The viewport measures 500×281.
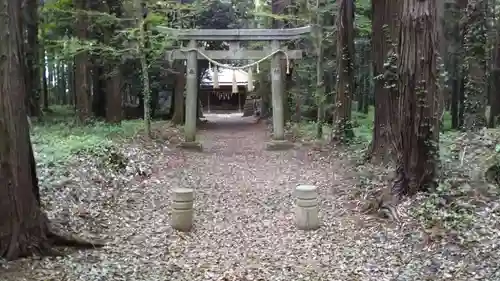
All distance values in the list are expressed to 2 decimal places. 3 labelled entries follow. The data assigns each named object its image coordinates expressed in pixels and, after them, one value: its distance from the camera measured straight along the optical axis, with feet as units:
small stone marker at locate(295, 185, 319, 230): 24.06
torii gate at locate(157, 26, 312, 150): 49.24
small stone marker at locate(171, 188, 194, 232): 24.12
